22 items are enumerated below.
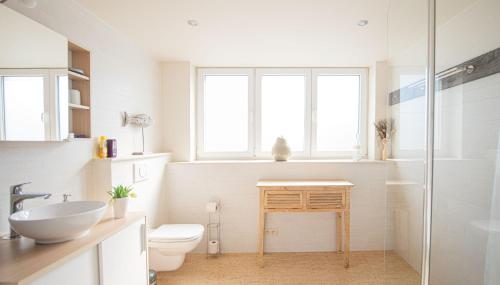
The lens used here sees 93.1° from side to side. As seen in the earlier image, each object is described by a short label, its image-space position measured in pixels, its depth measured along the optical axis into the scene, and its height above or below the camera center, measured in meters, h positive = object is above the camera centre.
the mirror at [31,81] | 1.12 +0.29
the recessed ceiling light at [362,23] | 1.80 +0.88
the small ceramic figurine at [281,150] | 2.71 -0.14
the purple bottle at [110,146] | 1.78 -0.07
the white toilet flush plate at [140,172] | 2.01 -0.30
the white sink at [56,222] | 1.01 -0.39
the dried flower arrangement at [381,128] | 2.66 +0.11
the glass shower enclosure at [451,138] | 1.24 +0.00
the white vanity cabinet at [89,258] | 0.91 -0.55
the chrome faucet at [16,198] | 1.15 -0.30
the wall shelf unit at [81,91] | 1.56 +0.32
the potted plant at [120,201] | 1.56 -0.42
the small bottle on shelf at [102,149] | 1.74 -0.09
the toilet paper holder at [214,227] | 2.62 -1.00
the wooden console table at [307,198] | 2.30 -0.59
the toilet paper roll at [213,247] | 2.53 -1.17
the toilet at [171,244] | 1.98 -0.90
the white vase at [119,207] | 1.56 -0.46
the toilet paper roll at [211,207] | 2.46 -0.72
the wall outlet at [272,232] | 2.63 -1.05
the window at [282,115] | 2.93 +0.28
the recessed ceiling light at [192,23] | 1.79 +0.88
